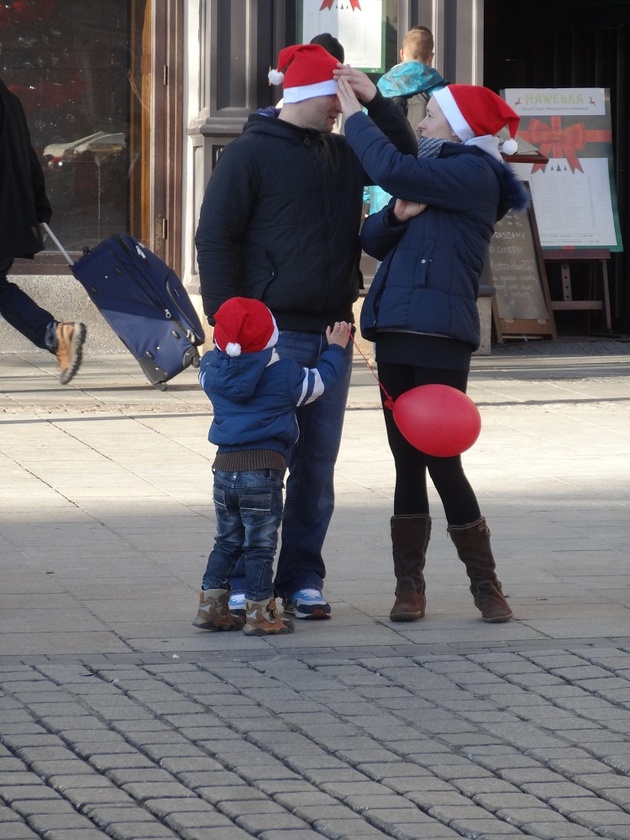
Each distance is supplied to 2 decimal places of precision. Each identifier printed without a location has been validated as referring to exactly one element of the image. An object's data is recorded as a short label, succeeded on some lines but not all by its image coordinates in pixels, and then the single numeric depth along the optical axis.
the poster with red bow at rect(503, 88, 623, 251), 26.87
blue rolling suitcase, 18.89
